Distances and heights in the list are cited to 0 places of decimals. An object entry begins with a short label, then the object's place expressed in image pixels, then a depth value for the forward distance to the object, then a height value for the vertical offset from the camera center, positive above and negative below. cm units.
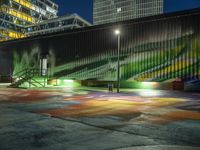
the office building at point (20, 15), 10172 +3230
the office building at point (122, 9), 14475 +4743
